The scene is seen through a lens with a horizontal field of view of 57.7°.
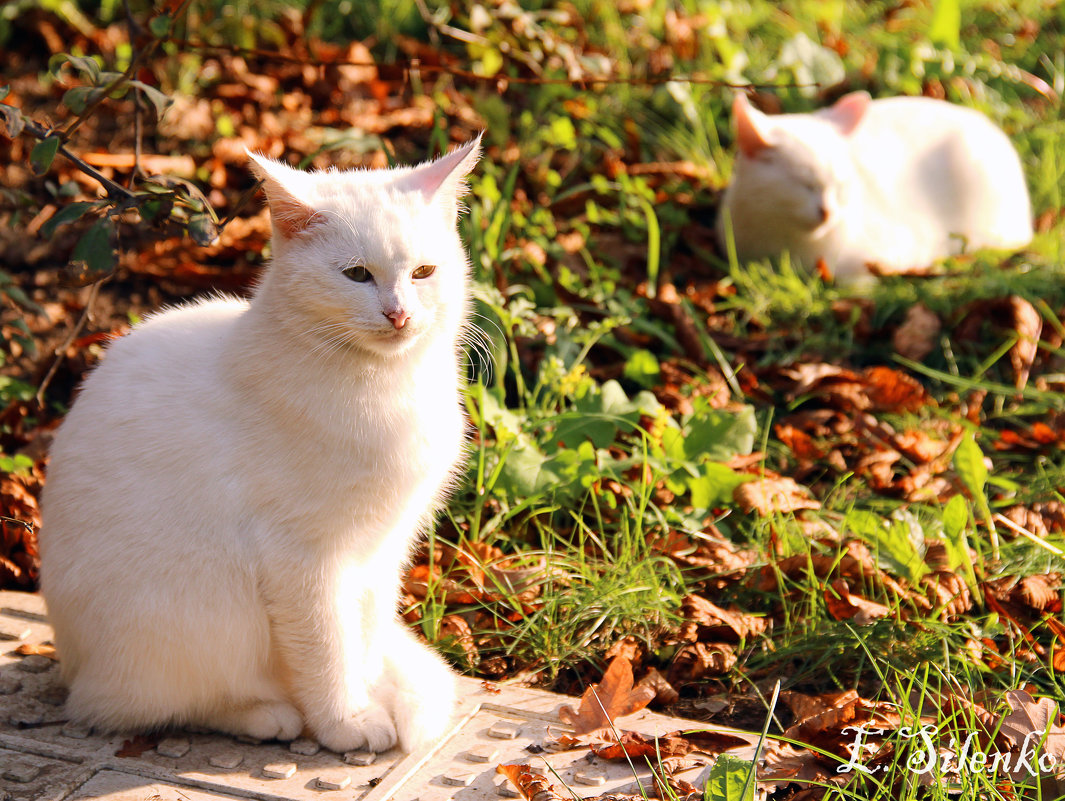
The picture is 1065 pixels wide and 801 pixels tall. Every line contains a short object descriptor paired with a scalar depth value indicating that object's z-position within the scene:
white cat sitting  1.85
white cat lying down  3.95
